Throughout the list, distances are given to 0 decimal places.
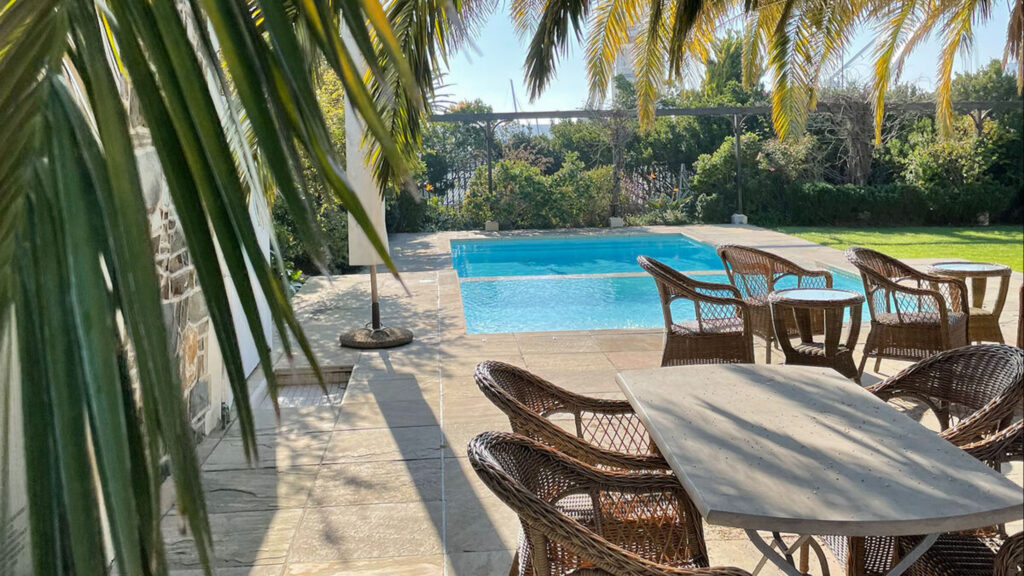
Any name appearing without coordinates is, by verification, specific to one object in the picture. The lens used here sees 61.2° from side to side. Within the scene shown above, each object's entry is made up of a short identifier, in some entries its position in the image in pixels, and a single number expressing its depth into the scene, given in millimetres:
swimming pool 9414
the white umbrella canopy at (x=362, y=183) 6004
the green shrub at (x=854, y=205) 16781
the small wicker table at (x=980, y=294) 5438
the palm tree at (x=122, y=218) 621
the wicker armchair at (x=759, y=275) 5562
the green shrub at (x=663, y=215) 17078
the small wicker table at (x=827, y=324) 4668
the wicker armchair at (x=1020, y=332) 5111
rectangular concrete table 1835
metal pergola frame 15984
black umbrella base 6527
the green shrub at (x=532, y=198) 16625
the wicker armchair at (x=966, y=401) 2346
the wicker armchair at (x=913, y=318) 4855
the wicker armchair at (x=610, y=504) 2297
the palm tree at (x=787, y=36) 6711
